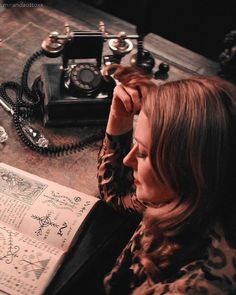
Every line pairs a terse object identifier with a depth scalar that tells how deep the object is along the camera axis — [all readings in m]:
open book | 1.16
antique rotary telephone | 1.54
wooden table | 1.48
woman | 0.89
